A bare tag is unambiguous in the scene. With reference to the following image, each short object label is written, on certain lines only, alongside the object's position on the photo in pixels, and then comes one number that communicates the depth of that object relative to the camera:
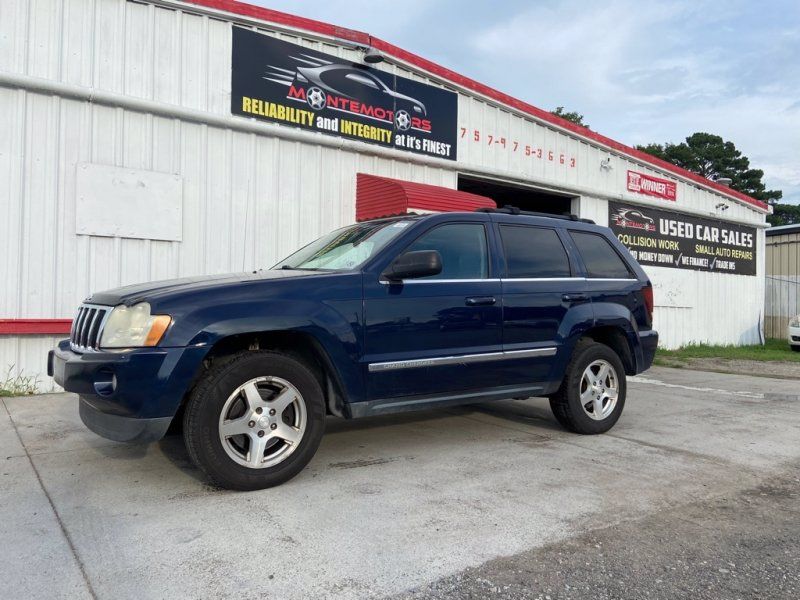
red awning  8.70
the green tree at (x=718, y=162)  53.12
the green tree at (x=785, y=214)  57.69
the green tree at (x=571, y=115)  39.41
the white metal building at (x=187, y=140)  6.97
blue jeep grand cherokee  3.53
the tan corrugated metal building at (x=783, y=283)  19.89
